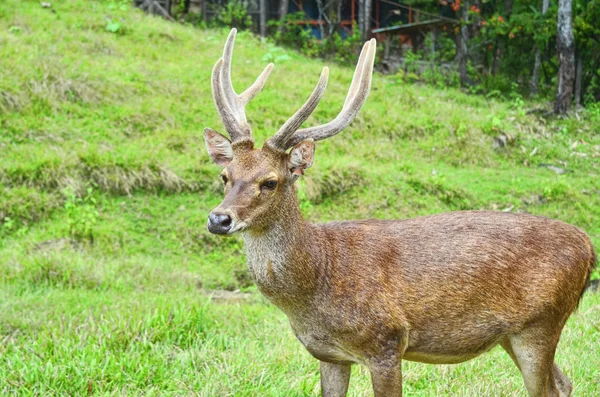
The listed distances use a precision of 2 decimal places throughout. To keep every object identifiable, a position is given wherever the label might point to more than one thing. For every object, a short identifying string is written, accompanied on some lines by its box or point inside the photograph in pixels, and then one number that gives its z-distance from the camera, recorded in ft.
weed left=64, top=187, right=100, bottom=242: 28.68
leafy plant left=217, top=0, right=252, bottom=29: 59.52
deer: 12.26
